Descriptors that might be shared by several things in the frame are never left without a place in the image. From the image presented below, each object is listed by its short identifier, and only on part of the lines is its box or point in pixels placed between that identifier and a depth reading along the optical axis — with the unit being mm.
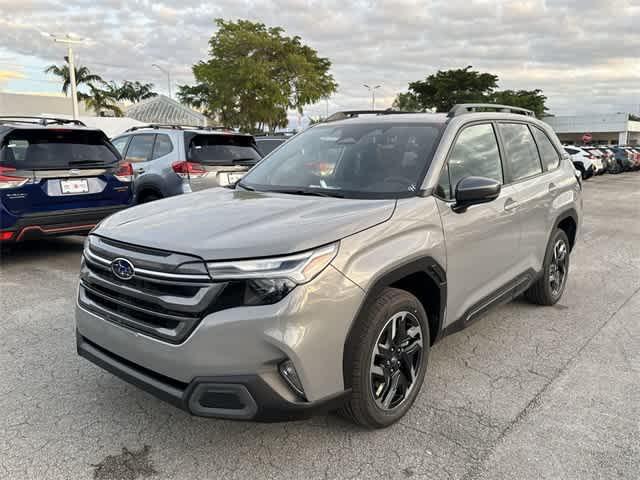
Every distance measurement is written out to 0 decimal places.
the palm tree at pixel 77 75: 47844
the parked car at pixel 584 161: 24734
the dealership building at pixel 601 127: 89750
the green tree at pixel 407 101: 64188
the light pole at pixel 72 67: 26222
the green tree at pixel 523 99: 63625
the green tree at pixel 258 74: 36438
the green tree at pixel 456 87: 58844
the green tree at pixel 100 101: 49781
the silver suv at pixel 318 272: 2359
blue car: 6066
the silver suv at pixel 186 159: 7695
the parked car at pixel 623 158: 32375
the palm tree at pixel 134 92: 66562
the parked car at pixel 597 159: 26219
